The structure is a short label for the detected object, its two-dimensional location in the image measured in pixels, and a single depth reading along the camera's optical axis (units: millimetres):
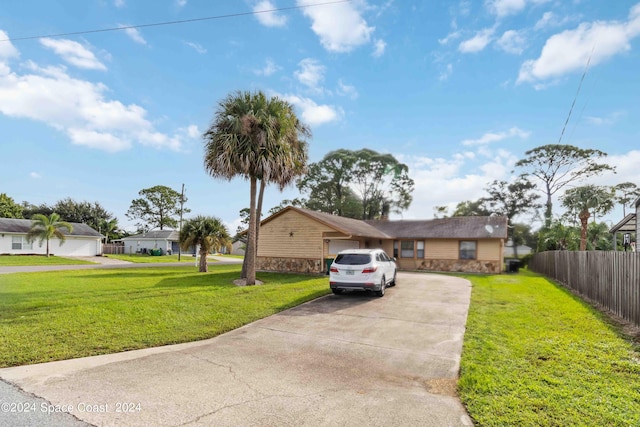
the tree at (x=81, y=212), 56156
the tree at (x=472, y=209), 51062
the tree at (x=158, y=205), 61844
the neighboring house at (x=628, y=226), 19584
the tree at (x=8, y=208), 49206
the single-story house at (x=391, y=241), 20344
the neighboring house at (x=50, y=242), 33625
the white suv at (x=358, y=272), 11500
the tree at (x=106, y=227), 55094
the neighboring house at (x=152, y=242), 48188
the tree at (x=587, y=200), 25922
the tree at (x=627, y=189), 44969
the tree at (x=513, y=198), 47656
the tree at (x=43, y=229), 33375
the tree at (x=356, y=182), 46688
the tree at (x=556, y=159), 39750
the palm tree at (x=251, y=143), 14773
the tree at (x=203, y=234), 19828
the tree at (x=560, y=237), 30250
